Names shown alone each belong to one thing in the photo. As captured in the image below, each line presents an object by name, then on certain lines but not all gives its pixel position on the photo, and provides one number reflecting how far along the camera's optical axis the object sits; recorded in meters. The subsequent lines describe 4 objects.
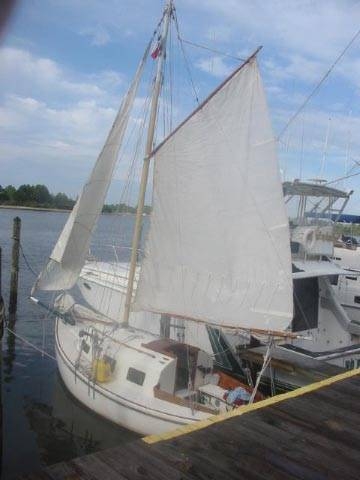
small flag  13.42
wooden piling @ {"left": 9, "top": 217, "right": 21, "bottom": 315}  22.97
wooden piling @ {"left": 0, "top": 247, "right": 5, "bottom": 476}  9.82
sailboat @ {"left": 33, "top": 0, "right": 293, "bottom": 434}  11.27
